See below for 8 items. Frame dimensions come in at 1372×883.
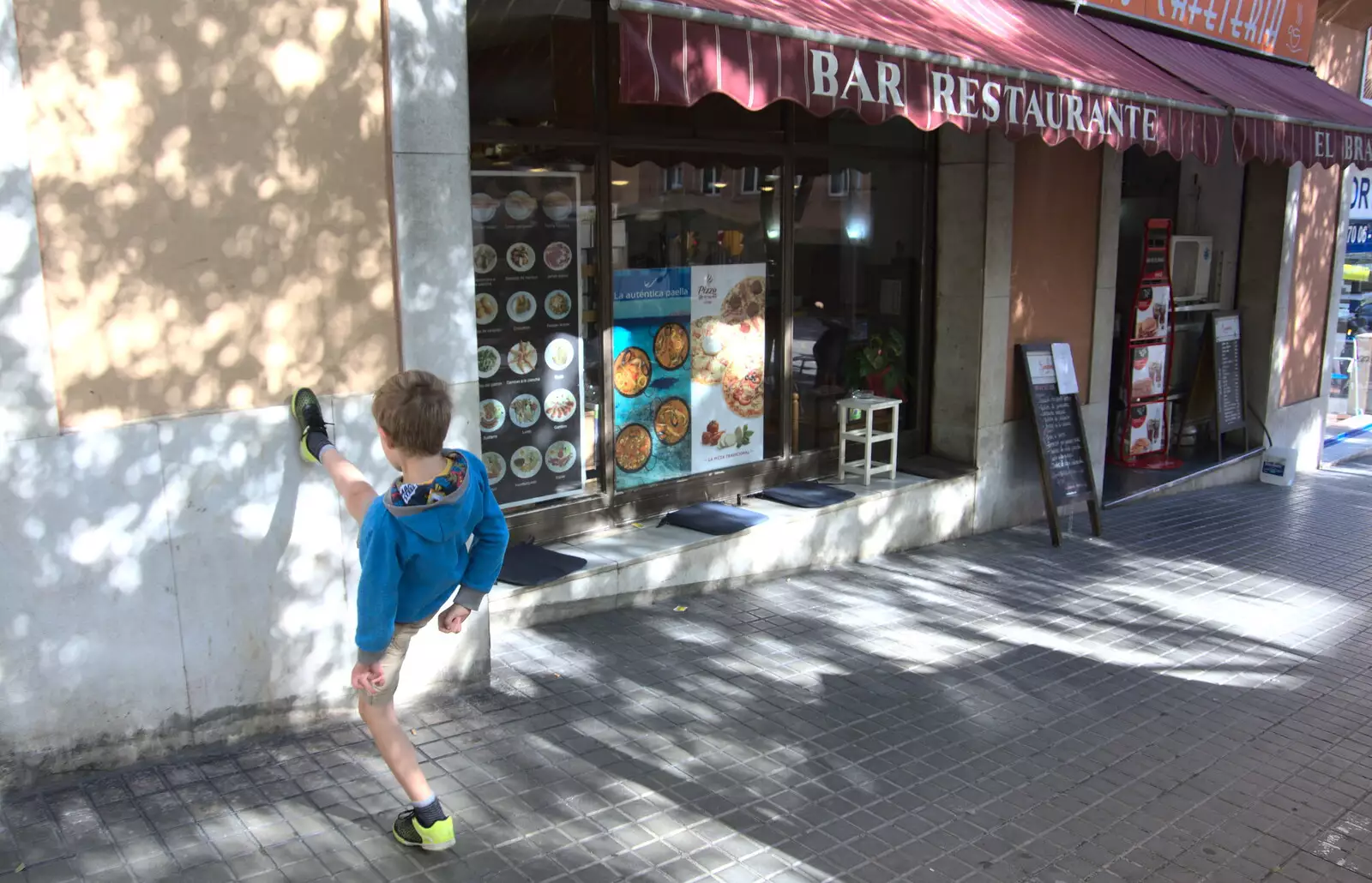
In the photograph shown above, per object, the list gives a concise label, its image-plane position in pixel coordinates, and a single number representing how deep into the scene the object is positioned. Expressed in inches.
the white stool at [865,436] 299.7
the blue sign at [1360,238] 485.4
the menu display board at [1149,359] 403.2
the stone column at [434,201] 174.7
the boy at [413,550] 132.0
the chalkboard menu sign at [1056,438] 316.2
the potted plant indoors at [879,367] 319.9
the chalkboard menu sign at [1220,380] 422.3
